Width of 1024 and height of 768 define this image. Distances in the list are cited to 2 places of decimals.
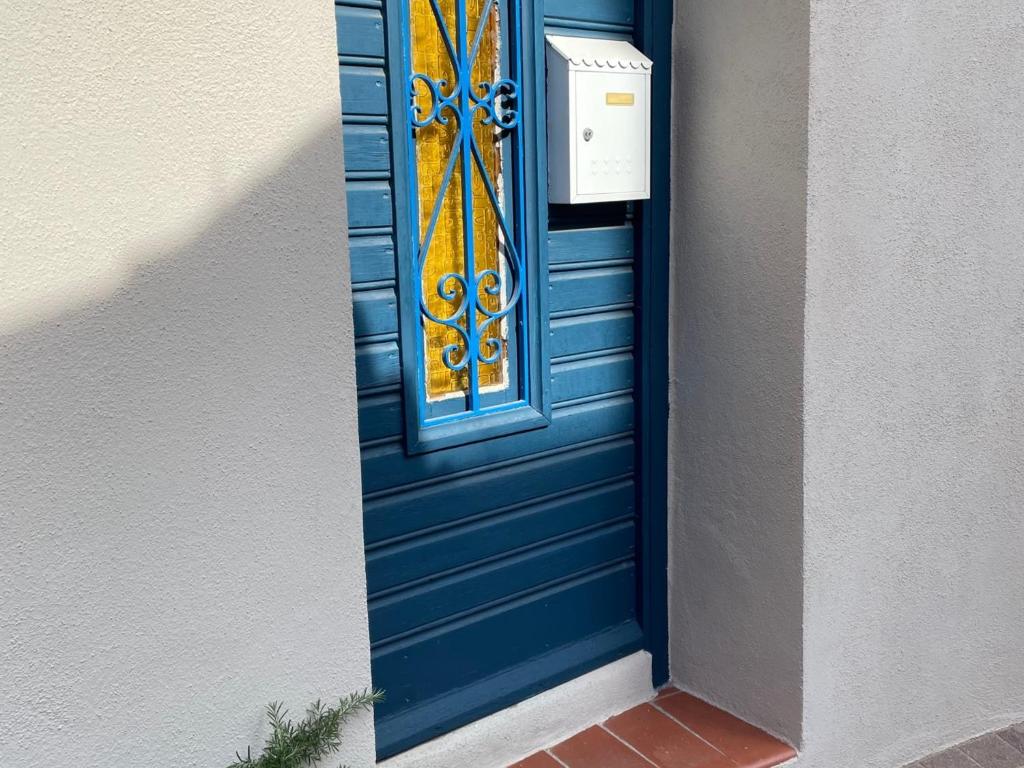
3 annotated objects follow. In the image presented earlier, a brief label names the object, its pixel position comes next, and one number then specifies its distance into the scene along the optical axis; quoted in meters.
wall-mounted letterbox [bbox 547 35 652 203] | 3.09
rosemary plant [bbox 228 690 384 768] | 2.44
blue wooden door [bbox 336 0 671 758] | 2.85
